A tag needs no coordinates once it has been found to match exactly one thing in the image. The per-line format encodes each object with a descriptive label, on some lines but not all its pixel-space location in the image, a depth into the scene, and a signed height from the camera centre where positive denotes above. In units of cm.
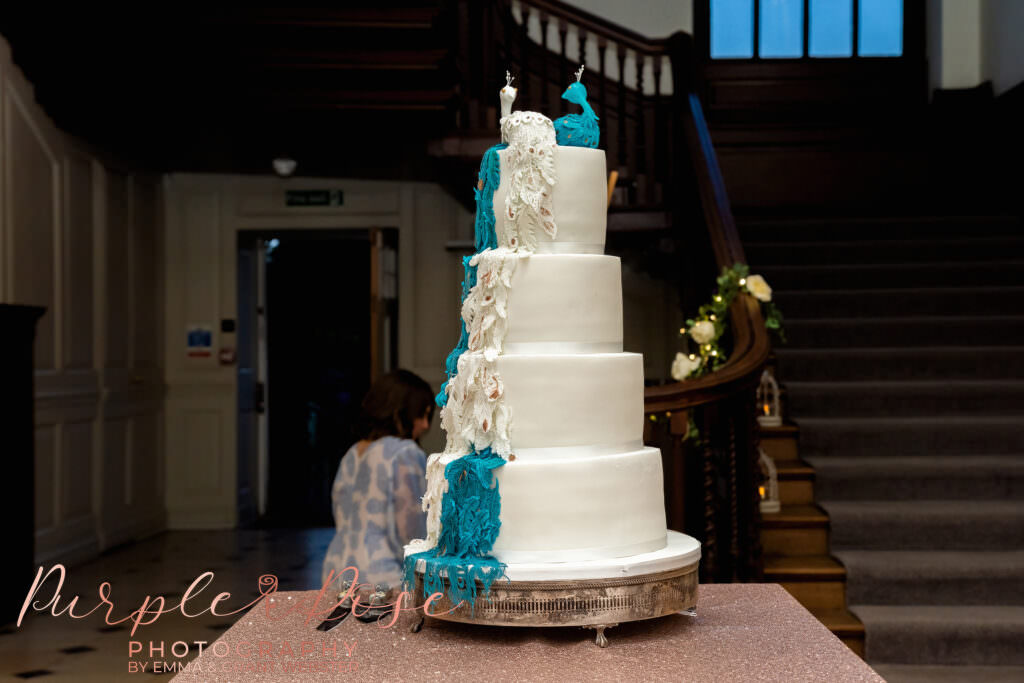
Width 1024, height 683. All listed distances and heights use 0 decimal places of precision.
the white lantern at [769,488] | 457 -69
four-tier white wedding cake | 221 -17
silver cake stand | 212 -55
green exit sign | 852 +103
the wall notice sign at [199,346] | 856 -17
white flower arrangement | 452 +1
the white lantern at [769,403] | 518 -37
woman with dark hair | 312 -54
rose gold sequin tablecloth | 202 -67
